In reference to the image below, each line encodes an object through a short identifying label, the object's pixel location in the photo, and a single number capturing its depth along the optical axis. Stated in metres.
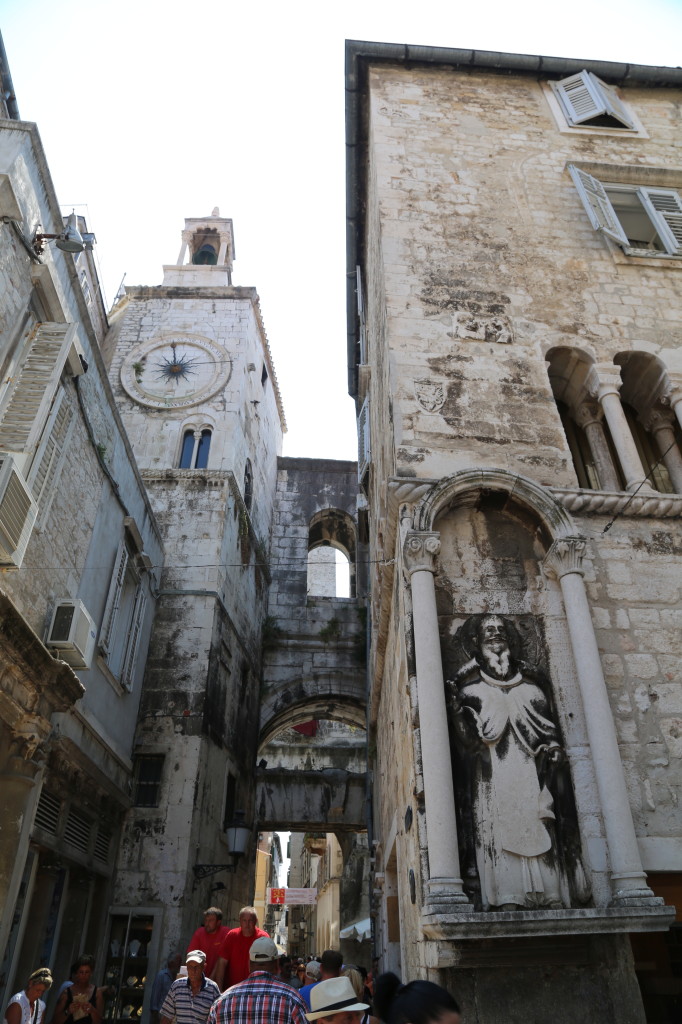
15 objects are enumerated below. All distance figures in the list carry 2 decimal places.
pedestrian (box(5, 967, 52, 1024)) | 4.92
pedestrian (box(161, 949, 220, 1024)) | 4.74
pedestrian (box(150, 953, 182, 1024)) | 8.12
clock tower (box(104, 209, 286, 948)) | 10.12
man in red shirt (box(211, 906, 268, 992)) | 5.45
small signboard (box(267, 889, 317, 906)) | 22.03
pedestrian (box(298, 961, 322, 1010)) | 7.33
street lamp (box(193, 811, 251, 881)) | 11.44
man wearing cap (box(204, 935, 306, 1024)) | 3.13
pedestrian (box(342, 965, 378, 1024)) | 5.47
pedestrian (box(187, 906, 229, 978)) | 5.78
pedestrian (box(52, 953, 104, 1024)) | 5.73
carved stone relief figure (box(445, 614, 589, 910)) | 4.61
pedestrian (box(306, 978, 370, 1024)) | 3.12
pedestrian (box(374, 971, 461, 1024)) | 2.38
